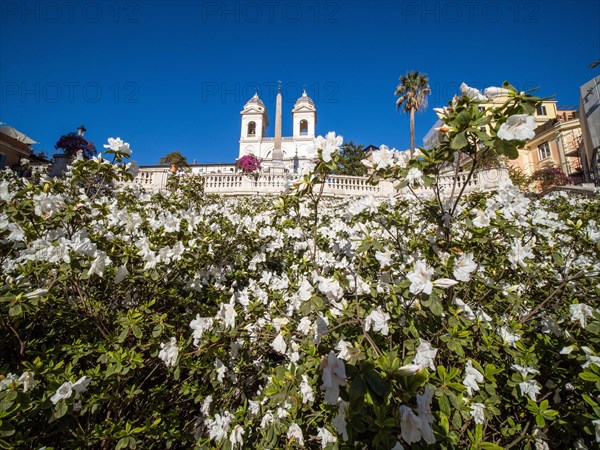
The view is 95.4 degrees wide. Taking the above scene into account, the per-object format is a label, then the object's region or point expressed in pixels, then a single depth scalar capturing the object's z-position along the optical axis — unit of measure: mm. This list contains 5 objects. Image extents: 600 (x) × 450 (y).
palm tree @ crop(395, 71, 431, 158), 22328
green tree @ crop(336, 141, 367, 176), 32688
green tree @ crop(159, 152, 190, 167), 40062
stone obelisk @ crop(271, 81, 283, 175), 34469
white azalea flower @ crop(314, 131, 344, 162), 1749
